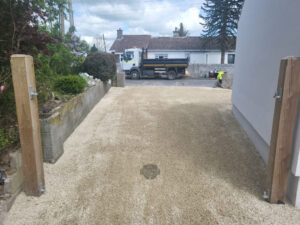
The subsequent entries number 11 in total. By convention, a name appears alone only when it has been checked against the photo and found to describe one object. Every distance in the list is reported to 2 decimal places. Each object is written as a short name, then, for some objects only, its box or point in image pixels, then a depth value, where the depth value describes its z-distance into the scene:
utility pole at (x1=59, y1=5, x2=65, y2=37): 6.10
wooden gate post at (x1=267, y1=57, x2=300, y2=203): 2.21
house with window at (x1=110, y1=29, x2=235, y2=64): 24.66
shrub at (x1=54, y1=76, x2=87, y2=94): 5.18
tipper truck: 18.28
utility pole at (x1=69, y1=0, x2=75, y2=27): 11.48
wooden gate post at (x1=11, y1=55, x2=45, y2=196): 2.33
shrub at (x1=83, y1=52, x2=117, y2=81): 7.96
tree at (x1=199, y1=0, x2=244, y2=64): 21.64
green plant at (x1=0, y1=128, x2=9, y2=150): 2.66
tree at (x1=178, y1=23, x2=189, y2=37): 52.19
